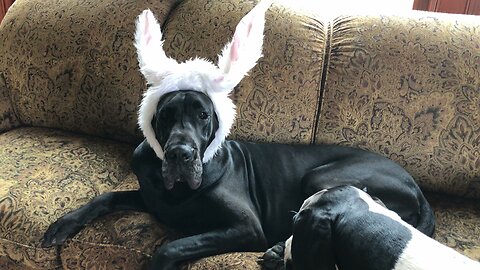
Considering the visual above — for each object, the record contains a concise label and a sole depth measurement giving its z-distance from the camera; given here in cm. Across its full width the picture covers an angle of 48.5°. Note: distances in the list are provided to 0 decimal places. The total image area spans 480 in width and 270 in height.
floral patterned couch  179
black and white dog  117
